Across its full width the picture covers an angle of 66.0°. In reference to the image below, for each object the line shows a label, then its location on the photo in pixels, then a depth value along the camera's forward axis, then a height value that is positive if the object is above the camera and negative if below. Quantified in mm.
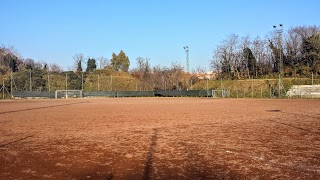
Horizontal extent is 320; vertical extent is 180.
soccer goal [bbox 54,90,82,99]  40379 -384
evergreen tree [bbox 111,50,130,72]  87234 +10708
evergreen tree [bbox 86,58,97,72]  73697 +8330
